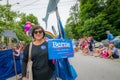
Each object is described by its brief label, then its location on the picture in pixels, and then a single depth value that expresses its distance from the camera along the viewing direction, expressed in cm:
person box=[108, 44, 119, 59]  512
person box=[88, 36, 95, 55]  742
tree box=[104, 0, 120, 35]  1597
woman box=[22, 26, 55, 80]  133
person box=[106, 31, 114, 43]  559
